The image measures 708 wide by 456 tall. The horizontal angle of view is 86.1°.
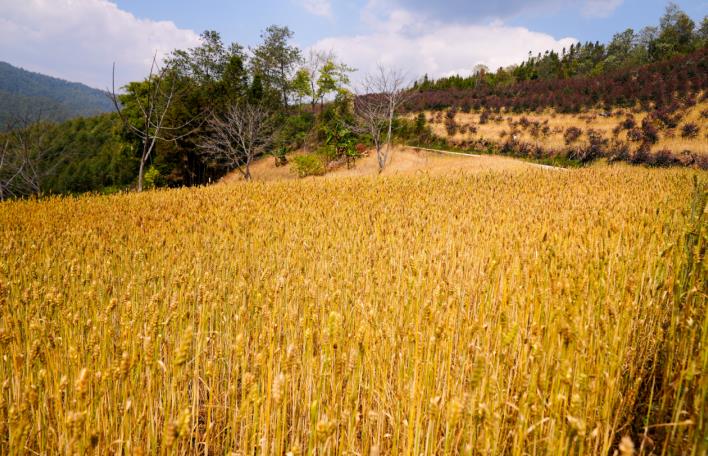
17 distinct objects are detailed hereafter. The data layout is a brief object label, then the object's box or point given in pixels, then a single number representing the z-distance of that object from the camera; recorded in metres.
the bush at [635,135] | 25.63
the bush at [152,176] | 35.16
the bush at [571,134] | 28.03
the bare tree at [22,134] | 25.94
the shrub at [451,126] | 35.84
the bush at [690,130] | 23.94
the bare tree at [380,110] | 28.84
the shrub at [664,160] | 21.53
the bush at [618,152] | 23.64
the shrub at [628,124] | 27.24
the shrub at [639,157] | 22.38
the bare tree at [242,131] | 31.38
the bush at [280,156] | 39.03
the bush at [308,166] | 33.16
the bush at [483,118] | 36.19
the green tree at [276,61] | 48.16
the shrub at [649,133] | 24.98
